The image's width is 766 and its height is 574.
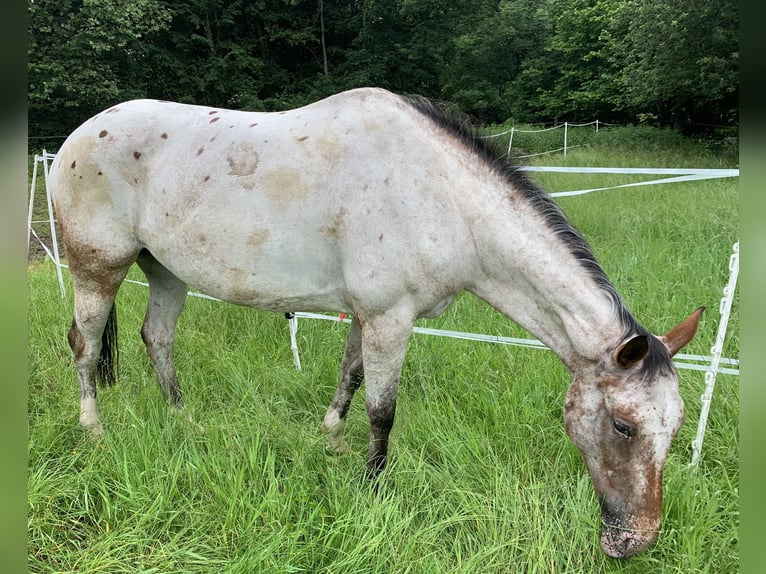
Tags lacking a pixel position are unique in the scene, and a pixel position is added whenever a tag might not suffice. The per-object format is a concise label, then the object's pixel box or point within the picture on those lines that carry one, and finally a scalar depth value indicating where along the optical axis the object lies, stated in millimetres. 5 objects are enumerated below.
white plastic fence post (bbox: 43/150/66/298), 5079
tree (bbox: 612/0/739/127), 14117
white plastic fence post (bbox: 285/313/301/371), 3548
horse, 1906
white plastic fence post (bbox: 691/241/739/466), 2336
